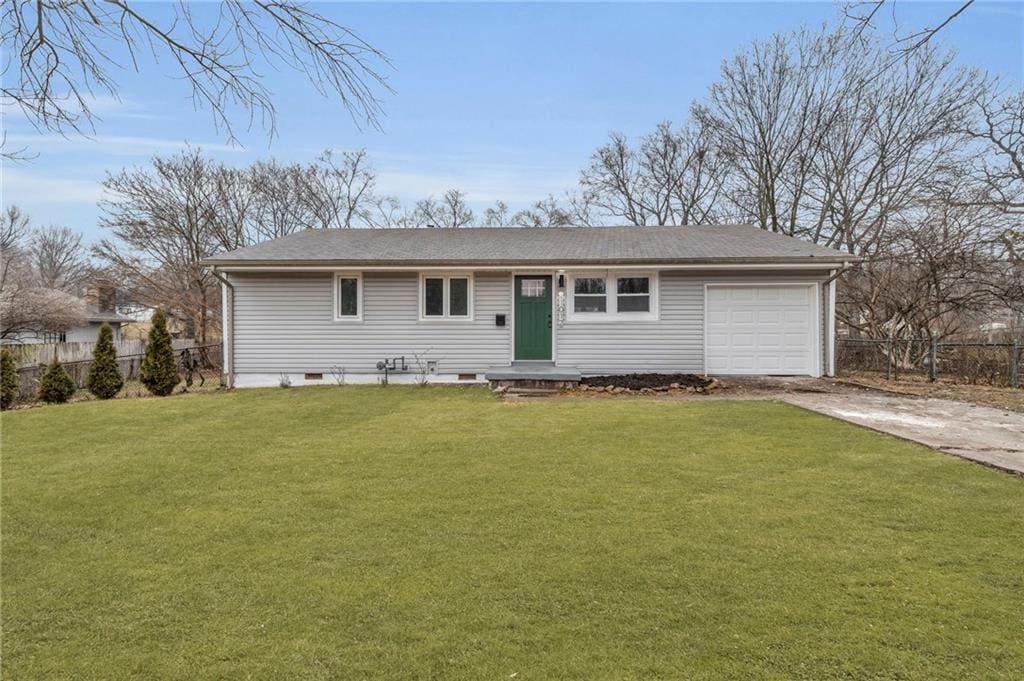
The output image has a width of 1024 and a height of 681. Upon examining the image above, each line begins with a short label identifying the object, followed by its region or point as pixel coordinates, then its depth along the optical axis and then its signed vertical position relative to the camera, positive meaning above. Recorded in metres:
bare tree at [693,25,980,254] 17.38 +7.51
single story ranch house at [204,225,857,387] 11.54 +0.56
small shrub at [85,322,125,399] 11.05 -0.64
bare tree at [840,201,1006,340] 13.42 +1.69
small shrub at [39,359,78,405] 10.59 -0.90
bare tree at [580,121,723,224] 24.88 +7.87
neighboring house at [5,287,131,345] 25.16 +1.16
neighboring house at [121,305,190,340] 23.66 +0.85
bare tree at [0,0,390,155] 2.77 +1.59
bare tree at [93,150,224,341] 21.95 +4.09
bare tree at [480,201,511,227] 31.14 +7.26
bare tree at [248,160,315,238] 27.58 +7.49
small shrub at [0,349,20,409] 10.17 -0.78
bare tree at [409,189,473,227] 31.27 +7.52
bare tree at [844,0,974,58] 3.78 +2.34
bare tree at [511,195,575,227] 28.98 +7.01
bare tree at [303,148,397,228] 28.88 +8.15
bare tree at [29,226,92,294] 33.38 +5.33
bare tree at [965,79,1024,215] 13.83 +5.05
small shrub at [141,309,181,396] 11.39 -0.50
